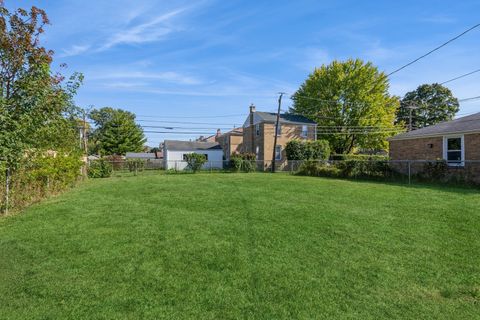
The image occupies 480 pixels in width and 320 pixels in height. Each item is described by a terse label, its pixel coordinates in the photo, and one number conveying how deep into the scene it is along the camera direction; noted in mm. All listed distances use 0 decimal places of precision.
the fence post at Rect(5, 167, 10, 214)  7570
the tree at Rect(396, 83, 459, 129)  47844
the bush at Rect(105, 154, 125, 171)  33331
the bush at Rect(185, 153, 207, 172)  26203
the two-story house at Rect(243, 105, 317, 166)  31938
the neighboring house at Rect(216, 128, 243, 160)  38469
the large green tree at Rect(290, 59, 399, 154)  35562
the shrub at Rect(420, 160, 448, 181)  14961
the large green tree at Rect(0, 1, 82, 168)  5535
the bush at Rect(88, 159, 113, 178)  22703
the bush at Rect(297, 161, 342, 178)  19556
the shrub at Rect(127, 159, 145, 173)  28172
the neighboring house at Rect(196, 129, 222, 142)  53562
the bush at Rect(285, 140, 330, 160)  30266
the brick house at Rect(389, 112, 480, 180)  15031
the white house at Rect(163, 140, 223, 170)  37550
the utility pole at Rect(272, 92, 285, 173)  28125
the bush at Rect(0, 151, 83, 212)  7978
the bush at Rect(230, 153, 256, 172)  27141
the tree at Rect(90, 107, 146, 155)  50500
